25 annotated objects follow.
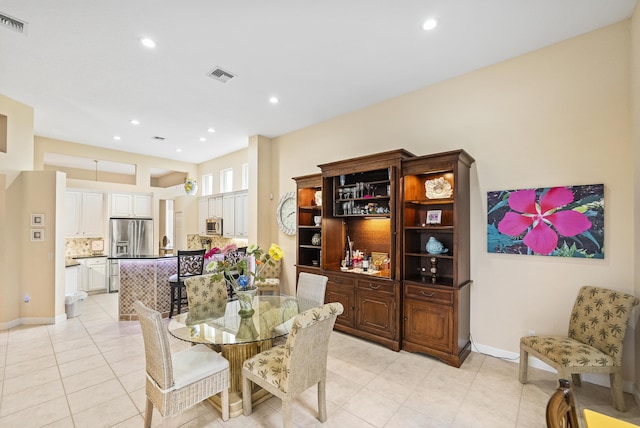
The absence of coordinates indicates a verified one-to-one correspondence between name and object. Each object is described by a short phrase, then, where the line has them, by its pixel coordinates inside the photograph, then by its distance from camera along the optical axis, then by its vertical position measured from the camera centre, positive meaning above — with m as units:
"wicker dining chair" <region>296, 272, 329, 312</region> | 3.19 -0.84
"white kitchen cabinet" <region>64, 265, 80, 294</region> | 5.18 -1.11
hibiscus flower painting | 2.77 -0.04
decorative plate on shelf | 3.43 +0.36
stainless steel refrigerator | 6.90 -0.51
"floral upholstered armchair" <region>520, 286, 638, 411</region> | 2.32 -1.12
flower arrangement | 2.64 -0.44
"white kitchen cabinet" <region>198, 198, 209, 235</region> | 7.68 +0.12
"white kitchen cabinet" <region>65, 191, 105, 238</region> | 6.68 +0.11
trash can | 4.80 -1.45
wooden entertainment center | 3.19 -0.43
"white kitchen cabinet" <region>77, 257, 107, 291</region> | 6.47 -1.28
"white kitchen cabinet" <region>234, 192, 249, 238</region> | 6.36 +0.10
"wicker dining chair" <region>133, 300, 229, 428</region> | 1.92 -1.13
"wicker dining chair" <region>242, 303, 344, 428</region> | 1.94 -1.11
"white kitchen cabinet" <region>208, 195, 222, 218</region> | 7.22 +0.32
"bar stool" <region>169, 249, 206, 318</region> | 4.52 -0.82
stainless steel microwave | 7.08 -0.19
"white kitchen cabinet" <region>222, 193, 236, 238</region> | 6.73 +0.08
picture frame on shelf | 3.58 +0.02
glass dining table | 2.30 -0.95
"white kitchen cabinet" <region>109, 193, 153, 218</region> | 7.18 +0.35
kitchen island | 4.65 -1.07
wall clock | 5.59 +0.10
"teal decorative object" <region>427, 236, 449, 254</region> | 3.45 -0.35
